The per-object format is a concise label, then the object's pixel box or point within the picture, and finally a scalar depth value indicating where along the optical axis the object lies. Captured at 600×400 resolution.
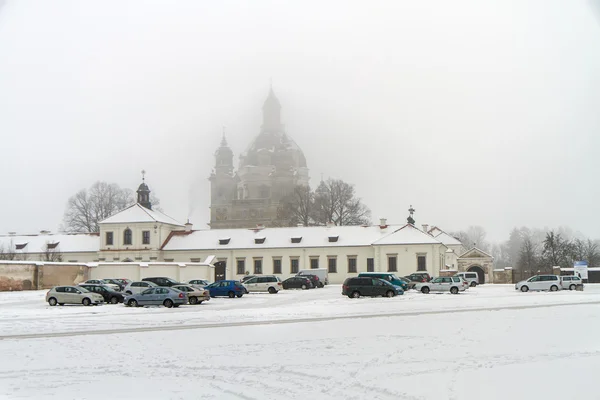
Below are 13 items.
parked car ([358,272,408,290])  44.66
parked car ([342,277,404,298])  38.56
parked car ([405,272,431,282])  53.78
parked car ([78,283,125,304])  35.91
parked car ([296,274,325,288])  54.84
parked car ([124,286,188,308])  32.72
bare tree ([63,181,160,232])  88.19
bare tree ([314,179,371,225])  84.94
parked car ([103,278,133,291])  43.19
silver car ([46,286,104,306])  33.75
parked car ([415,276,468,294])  42.91
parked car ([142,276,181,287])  41.44
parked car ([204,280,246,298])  40.62
